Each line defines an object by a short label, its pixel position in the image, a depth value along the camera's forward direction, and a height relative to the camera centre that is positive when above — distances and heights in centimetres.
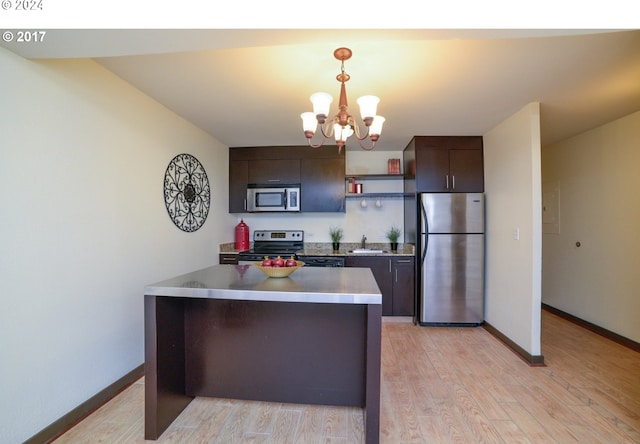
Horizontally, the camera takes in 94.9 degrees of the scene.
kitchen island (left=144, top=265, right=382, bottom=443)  186 -82
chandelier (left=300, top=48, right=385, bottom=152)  172 +68
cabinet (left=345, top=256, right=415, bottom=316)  366 -67
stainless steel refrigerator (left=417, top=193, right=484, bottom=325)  347 -37
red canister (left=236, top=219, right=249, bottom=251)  418 -19
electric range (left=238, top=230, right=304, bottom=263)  420 -24
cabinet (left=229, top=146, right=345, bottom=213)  396 +68
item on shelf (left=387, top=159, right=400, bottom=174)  408 +80
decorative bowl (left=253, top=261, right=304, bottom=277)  181 -29
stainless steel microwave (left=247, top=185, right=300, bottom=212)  397 +33
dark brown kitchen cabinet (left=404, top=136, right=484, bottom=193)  358 +72
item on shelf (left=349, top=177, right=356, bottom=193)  409 +52
